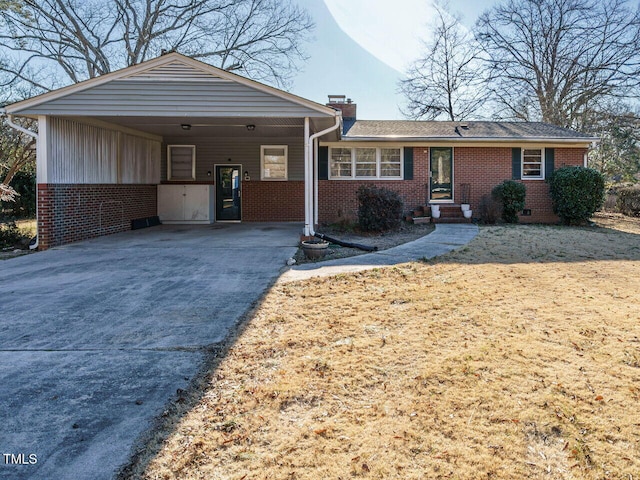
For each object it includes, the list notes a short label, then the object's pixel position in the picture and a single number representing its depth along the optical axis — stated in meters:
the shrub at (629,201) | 16.13
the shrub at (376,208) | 10.66
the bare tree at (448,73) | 25.02
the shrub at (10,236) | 10.07
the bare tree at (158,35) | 20.75
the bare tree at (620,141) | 22.47
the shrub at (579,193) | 12.81
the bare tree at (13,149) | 16.27
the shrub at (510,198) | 13.30
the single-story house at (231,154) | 9.37
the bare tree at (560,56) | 22.31
